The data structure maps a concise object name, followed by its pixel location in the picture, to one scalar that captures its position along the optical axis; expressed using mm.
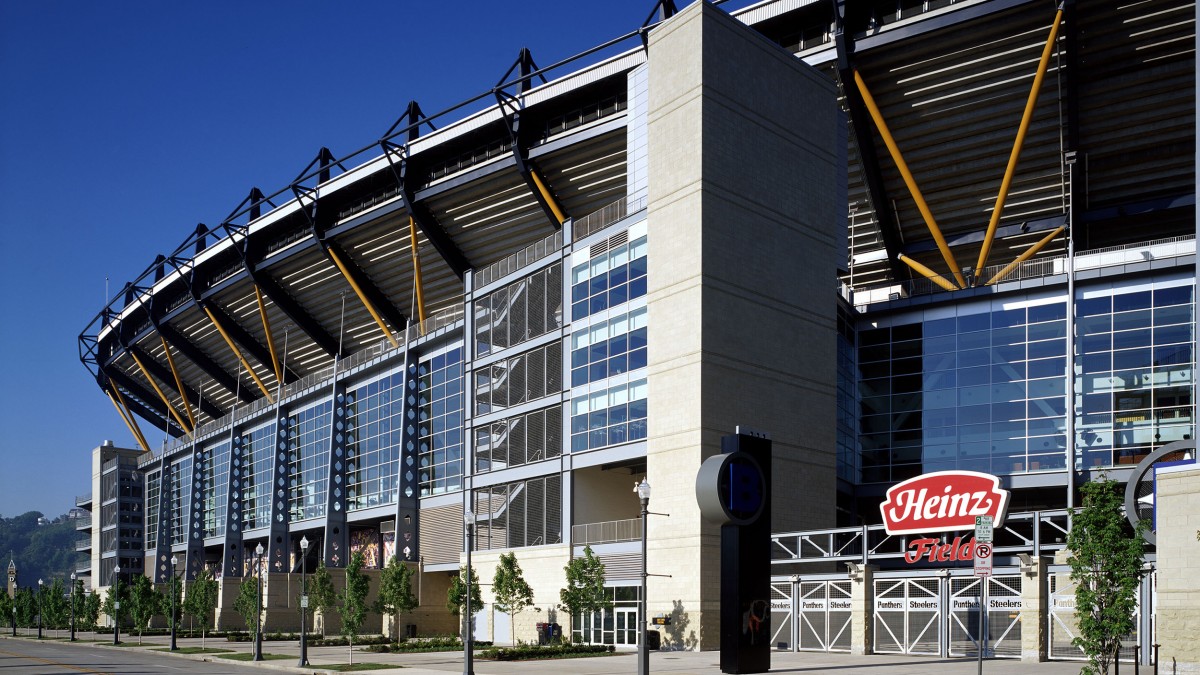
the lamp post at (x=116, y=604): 76188
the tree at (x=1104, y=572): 24016
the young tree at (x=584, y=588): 51281
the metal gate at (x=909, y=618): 43344
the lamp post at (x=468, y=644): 33594
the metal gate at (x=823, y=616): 46250
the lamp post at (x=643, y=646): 29867
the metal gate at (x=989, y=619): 41700
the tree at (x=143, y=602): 86625
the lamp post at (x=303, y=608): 46031
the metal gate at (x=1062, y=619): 38000
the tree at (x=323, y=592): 70938
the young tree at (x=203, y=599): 83812
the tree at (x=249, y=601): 72562
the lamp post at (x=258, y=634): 50356
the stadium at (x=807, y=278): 51719
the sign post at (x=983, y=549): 24016
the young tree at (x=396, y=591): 66750
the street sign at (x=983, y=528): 24406
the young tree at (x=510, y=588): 56344
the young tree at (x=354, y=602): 54000
